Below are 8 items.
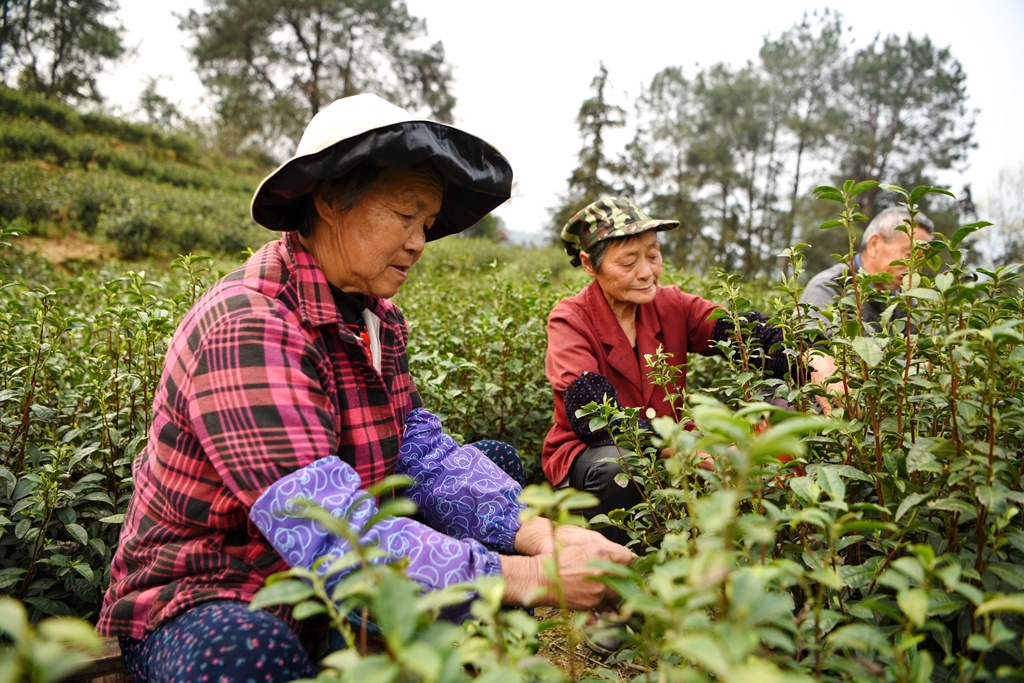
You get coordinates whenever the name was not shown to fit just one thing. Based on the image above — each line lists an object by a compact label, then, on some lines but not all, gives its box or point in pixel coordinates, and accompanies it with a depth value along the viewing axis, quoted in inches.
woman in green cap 91.6
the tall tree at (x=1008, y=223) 692.7
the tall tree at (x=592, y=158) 965.8
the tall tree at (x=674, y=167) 1103.6
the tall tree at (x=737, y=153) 1065.5
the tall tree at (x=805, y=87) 968.3
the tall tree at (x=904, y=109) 876.6
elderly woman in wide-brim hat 46.4
